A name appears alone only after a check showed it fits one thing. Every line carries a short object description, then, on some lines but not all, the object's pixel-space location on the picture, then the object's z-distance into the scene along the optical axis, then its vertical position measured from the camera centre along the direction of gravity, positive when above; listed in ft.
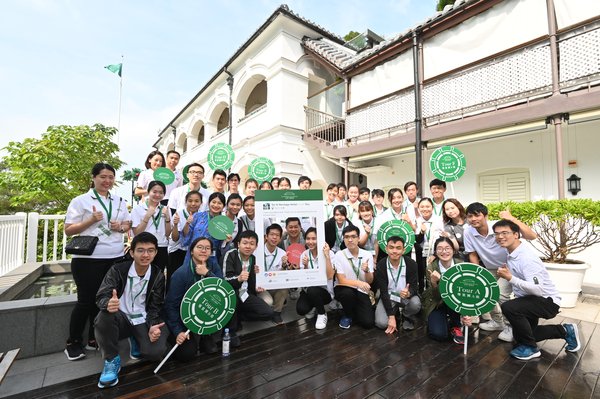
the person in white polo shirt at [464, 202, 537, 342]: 11.55 -1.45
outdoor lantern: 22.47 +2.36
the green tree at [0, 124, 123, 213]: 28.84 +4.97
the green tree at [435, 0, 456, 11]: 44.69 +33.69
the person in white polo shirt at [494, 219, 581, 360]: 9.66 -3.18
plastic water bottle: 9.91 -4.64
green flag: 61.31 +31.11
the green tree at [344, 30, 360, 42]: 54.89 +34.44
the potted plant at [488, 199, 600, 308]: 14.69 -1.03
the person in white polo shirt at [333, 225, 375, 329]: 12.34 -3.05
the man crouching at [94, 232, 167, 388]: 8.43 -3.00
